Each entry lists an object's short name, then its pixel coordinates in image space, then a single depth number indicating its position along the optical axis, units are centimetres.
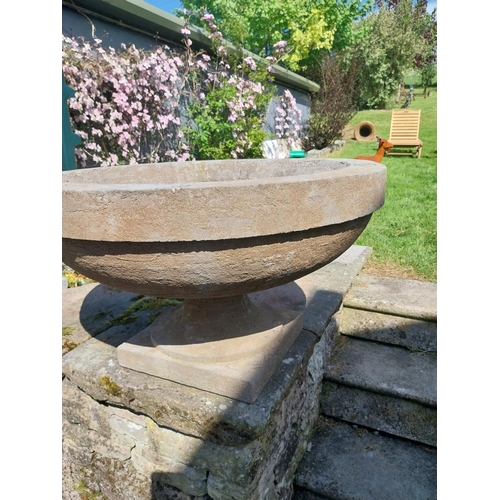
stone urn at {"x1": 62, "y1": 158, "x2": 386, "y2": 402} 90
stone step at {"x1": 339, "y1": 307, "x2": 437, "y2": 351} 193
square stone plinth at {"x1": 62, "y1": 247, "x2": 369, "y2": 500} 122
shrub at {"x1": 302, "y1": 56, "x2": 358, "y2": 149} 1024
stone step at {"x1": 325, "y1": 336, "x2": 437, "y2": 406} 166
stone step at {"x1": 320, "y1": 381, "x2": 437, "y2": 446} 164
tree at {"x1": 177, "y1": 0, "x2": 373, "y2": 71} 1112
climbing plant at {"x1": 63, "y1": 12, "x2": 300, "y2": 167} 360
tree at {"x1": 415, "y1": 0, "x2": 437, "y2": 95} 2044
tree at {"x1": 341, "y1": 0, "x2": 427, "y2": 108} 1544
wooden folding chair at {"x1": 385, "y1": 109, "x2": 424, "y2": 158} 832
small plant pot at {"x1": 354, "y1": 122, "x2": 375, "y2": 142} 1123
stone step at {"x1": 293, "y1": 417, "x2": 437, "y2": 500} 145
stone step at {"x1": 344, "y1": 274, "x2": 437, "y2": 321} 204
